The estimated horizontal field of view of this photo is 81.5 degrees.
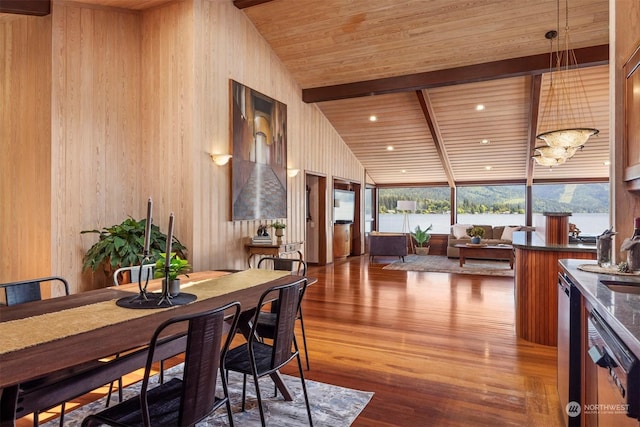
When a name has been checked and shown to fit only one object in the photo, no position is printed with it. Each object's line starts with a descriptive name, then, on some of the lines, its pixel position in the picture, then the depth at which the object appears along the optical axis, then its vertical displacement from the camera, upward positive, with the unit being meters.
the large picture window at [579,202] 9.73 +0.27
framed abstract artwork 5.20 +0.89
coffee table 7.84 -0.84
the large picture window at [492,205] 10.30 +0.22
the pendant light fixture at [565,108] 4.02 +1.94
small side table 5.39 -0.53
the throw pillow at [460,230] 9.83 -0.46
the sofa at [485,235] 9.30 -0.57
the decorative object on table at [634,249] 1.90 -0.19
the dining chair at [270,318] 2.58 -0.77
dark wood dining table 1.17 -0.47
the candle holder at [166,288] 1.94 -0.40
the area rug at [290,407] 2.20 -1.23
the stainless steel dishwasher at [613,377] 0.98 -0.50
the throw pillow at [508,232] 9.27 -0.49
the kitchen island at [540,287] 3.43 -0.71
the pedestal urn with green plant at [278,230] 5.70 -0.26
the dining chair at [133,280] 2.36 -0.50
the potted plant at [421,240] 10.35 -0.76
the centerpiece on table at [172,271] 2.08 -0.32
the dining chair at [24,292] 2.07 -0.45
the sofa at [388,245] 8.76 -0.76
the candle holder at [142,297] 2.01 -0.45
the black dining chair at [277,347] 1.91 -0.73
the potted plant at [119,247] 3.97 -0.37
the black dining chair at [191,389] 1.35 -0.67
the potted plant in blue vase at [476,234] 8.36 -0.50
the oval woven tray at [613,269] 1.93 -0.31
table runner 1.39 -0.47
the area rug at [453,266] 7.46 -1.18
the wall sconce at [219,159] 4.84 +0.73
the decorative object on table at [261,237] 5.45 -0.36
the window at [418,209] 11.05 +0.11
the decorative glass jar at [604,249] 2.17 -0.22
